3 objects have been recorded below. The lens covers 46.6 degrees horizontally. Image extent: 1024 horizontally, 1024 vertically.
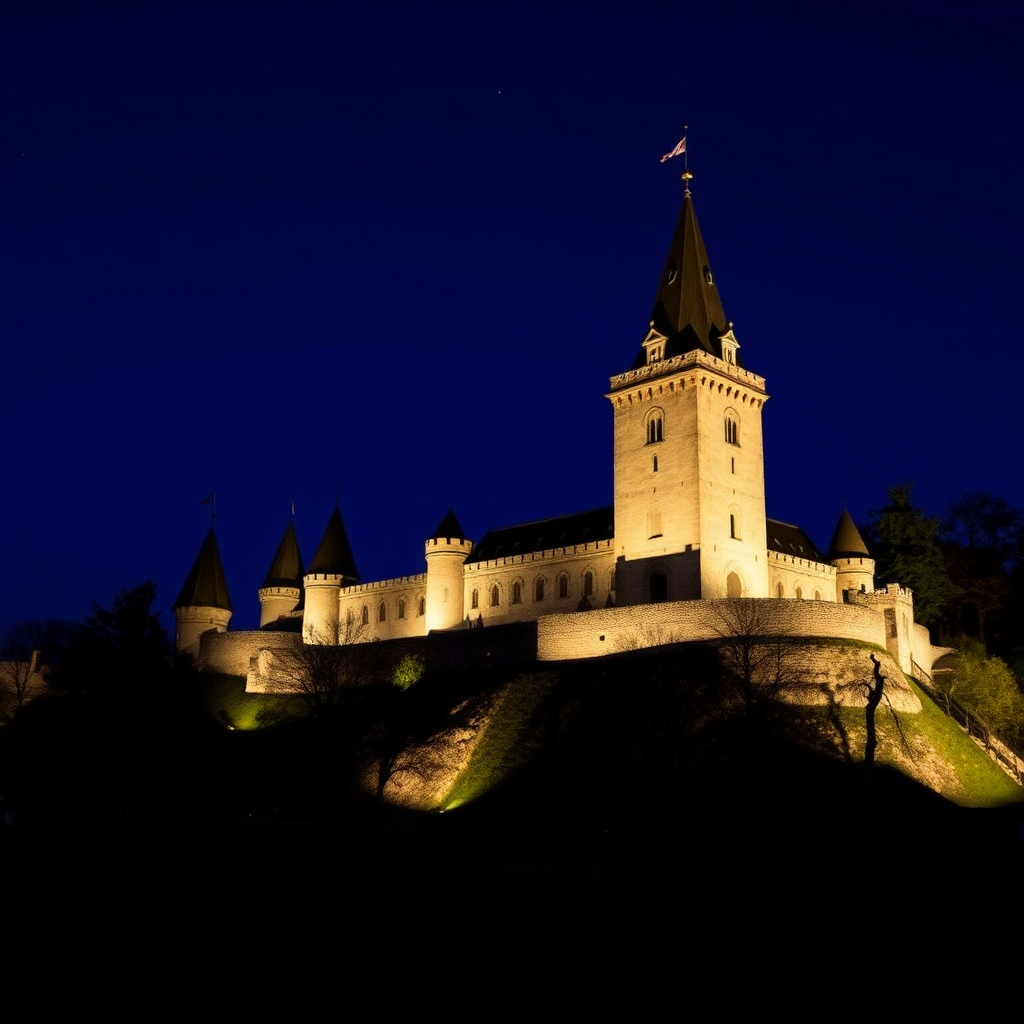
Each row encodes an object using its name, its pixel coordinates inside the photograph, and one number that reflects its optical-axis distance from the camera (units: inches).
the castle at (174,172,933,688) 2522.1
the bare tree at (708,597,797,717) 1988.9
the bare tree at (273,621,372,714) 2623.0
